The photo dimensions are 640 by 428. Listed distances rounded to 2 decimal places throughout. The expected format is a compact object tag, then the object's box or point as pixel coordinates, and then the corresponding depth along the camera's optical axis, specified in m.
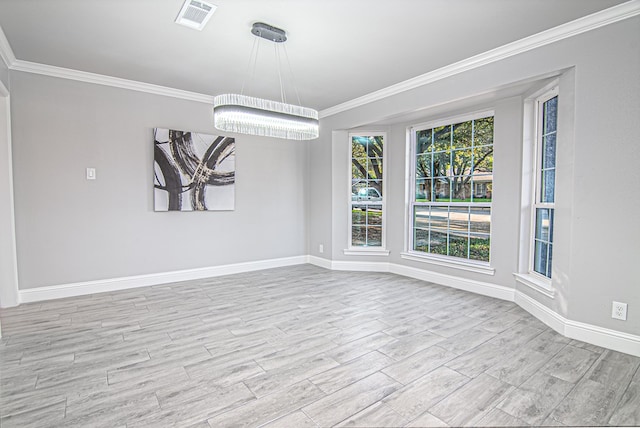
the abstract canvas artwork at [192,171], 4.50
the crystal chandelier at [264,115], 2.84
